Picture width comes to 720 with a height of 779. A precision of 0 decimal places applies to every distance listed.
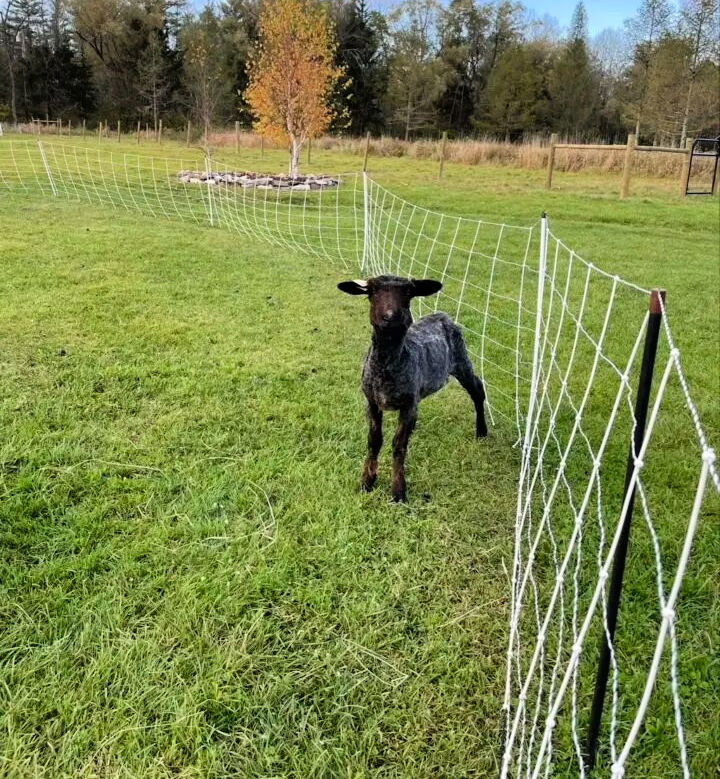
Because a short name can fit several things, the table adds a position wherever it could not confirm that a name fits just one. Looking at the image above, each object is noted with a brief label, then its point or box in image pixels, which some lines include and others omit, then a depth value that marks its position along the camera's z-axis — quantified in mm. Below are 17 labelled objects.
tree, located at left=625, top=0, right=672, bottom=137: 38969
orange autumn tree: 18906
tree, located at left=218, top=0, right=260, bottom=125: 41250
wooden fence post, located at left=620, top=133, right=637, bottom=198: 16344
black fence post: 1618
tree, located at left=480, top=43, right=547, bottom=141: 41375
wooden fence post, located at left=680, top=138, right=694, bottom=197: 17234
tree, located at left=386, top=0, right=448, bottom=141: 42500
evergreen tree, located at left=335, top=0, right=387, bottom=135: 42938
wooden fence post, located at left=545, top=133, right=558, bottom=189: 17891
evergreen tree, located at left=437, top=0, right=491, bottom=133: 45062
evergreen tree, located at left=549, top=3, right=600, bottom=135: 41031
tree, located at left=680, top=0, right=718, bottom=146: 33750
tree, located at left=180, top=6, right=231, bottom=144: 35344
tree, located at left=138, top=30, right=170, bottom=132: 42156
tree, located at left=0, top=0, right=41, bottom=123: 45656
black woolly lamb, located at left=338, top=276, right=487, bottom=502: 3059
